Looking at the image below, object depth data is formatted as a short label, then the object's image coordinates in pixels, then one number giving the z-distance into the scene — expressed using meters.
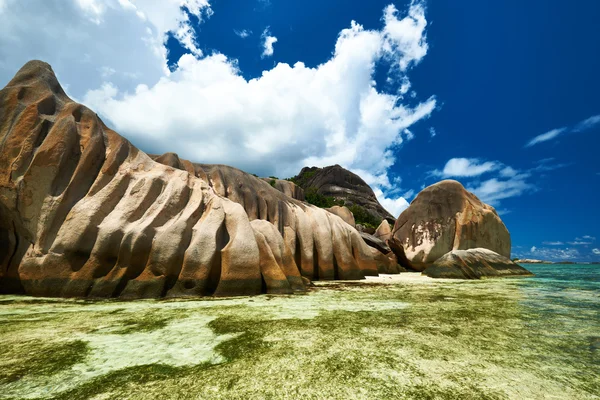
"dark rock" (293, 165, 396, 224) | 61.59
